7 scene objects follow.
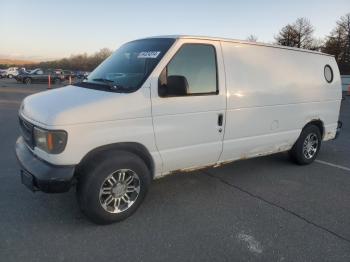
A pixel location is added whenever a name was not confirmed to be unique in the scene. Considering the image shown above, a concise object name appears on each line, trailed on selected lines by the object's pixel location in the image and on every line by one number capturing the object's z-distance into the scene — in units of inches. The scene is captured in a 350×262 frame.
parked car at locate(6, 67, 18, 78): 1912.6
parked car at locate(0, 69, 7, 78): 1902.3
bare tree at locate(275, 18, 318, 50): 2329.0
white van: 138.9
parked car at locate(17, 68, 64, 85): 1301.7
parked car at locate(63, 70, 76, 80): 1418.6
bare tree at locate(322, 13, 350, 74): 2106.3
